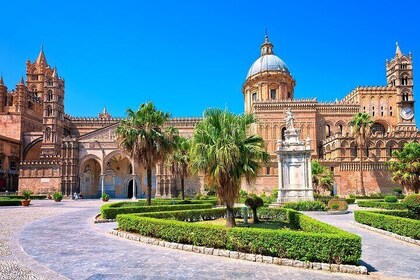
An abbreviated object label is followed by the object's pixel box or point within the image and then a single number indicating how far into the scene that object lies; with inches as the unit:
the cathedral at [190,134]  2012.8
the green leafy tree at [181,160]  1391.5
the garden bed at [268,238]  348.5
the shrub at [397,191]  1823.3
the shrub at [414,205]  687.7
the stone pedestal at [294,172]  1065.5
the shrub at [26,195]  1359.9
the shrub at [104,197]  1660.9
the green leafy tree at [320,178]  1530.5
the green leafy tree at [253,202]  747.7
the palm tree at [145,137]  947.3
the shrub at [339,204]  1014.4
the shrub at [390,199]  1290.6
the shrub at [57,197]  1619.1
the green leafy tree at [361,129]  1872.5
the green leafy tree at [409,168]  1200.7
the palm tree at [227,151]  572.7
